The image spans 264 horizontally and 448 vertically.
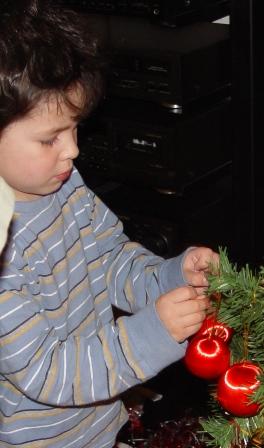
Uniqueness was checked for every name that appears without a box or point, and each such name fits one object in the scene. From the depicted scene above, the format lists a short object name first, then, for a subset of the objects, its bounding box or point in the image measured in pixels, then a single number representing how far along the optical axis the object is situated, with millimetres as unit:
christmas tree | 1623
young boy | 1974
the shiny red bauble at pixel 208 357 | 1655
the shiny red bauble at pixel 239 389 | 1615
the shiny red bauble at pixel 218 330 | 1701
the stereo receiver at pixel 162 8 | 2611
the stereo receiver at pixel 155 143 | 2713
